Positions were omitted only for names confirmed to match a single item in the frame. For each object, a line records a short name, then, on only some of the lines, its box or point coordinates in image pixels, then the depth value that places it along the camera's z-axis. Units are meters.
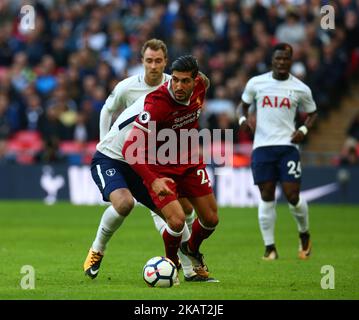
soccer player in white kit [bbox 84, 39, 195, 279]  21.16
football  19.84
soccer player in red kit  19.77
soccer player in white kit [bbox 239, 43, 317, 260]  27.23
